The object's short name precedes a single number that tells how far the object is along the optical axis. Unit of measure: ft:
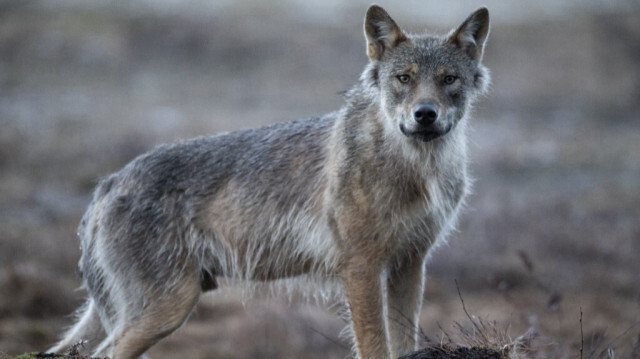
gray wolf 42.98
